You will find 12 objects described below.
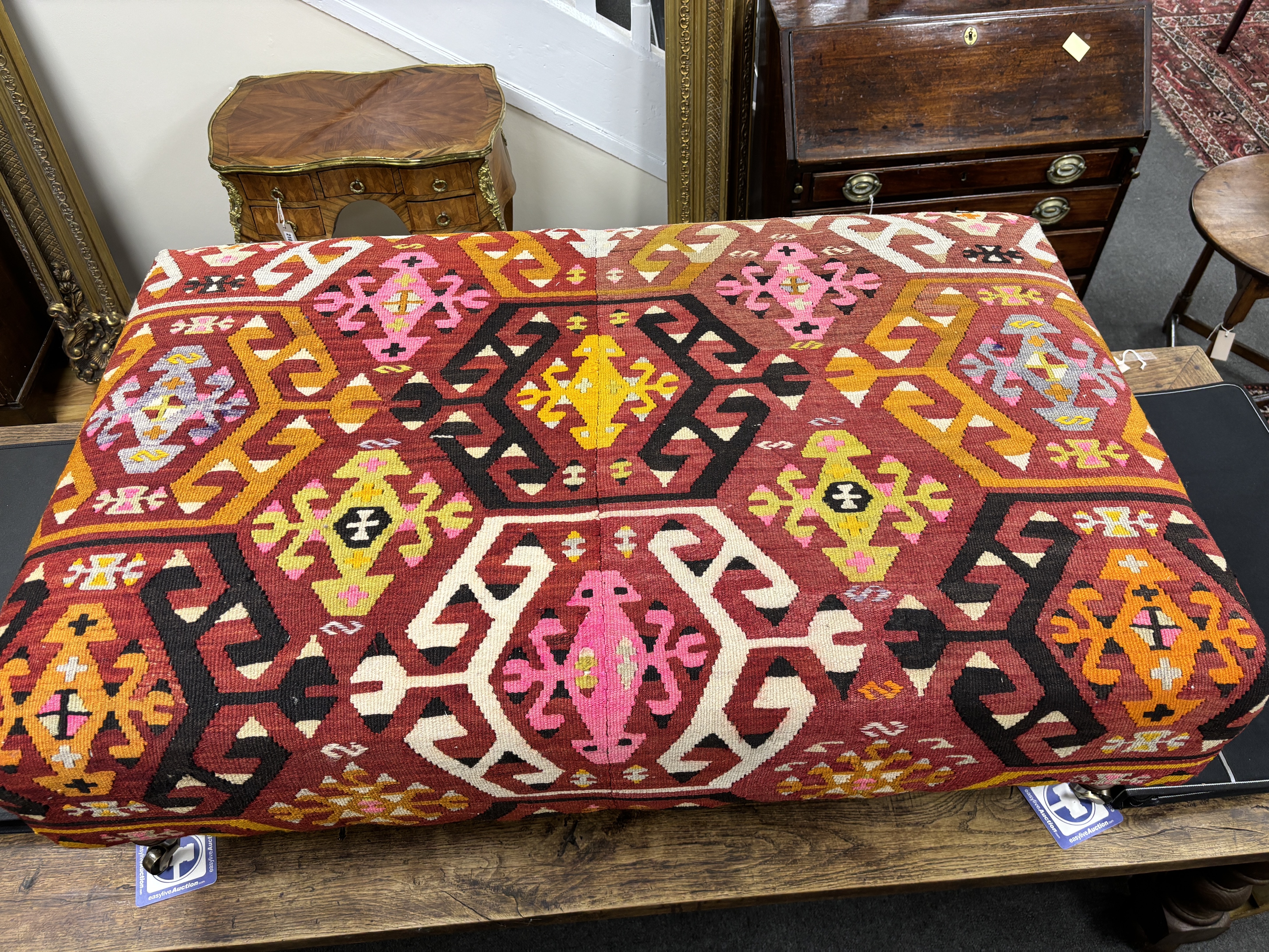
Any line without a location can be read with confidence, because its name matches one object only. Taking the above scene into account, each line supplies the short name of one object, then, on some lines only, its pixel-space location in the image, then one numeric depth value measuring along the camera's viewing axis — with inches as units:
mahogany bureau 77.5
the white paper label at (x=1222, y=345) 82.1
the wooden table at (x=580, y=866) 49.1
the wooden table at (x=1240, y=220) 82.0
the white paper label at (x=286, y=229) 83.3
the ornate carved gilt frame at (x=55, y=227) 86.7
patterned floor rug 129.0
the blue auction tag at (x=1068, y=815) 51.1
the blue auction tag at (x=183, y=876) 49.8
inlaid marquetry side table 79.9
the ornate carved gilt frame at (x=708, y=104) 87.6
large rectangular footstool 41.4
